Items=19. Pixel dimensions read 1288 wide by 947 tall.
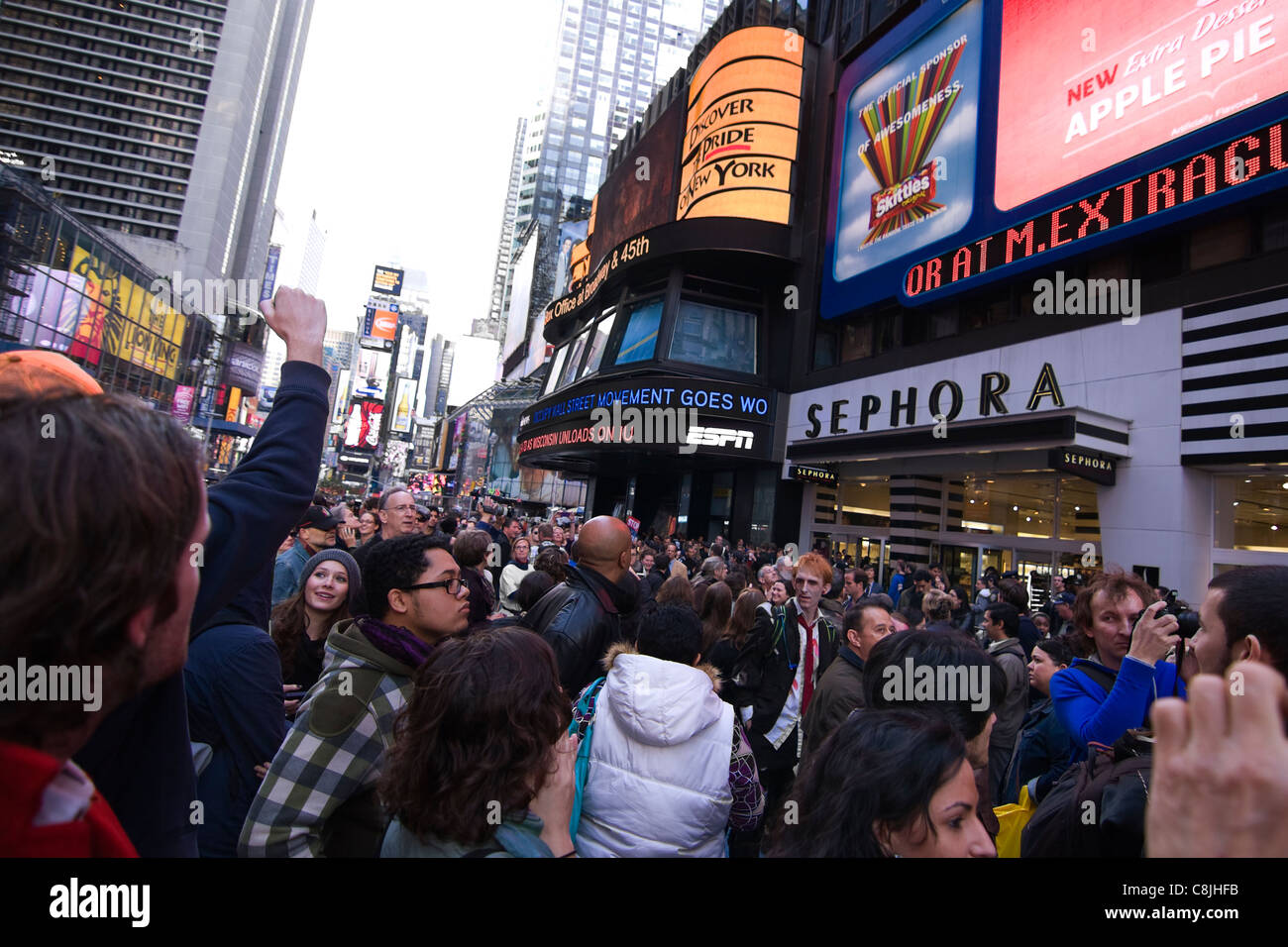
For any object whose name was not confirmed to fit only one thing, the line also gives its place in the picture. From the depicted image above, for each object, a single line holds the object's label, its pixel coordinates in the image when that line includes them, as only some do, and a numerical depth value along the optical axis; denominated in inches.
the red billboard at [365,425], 4087.1
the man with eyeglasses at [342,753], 85.0
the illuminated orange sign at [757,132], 954.1
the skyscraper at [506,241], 6313.5
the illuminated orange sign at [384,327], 4896.7
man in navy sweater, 54.7
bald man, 156.8
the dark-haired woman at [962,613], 388.5
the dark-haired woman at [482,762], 74.9
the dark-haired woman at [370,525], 415.2
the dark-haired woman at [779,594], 277.9
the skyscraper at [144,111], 3161.9
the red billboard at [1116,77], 461.1
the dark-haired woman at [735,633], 213.3
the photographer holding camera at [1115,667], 104.5
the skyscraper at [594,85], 4675.2
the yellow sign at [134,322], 2049.7
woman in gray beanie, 167.2
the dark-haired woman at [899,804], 69.4
